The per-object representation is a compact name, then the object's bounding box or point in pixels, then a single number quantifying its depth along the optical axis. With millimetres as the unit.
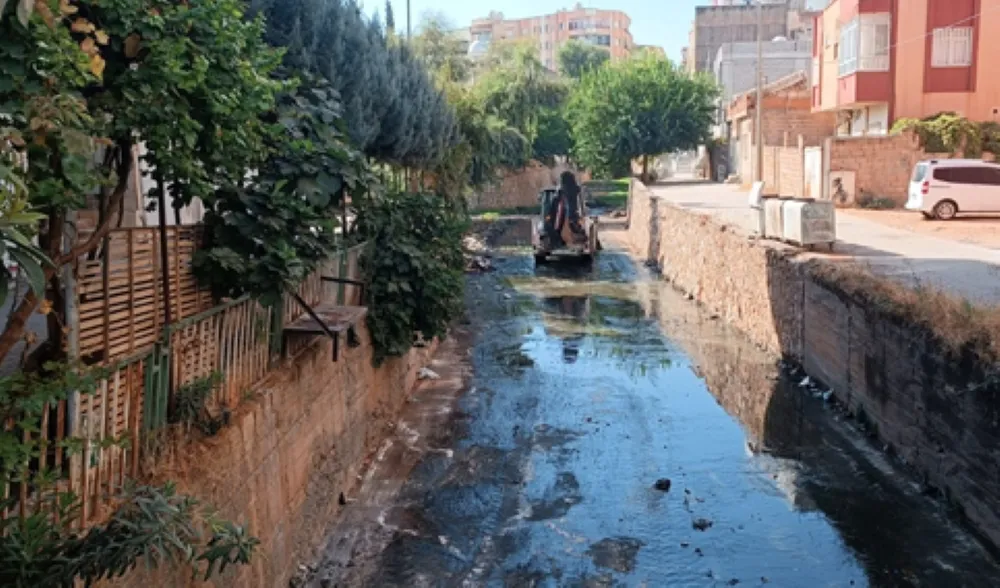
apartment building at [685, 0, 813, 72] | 83438
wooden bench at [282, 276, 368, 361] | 9398
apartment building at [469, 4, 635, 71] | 133625
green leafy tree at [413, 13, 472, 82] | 46750
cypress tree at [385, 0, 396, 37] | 19906
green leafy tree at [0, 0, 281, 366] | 4617
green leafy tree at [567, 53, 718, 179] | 52500
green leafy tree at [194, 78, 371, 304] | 7668
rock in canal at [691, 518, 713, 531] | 10159
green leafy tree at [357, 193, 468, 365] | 13289
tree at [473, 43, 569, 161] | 49322
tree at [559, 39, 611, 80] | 104250
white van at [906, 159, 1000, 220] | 25859
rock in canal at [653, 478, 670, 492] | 11367
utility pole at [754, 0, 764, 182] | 36594
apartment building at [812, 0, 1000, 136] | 31547
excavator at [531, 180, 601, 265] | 32625
